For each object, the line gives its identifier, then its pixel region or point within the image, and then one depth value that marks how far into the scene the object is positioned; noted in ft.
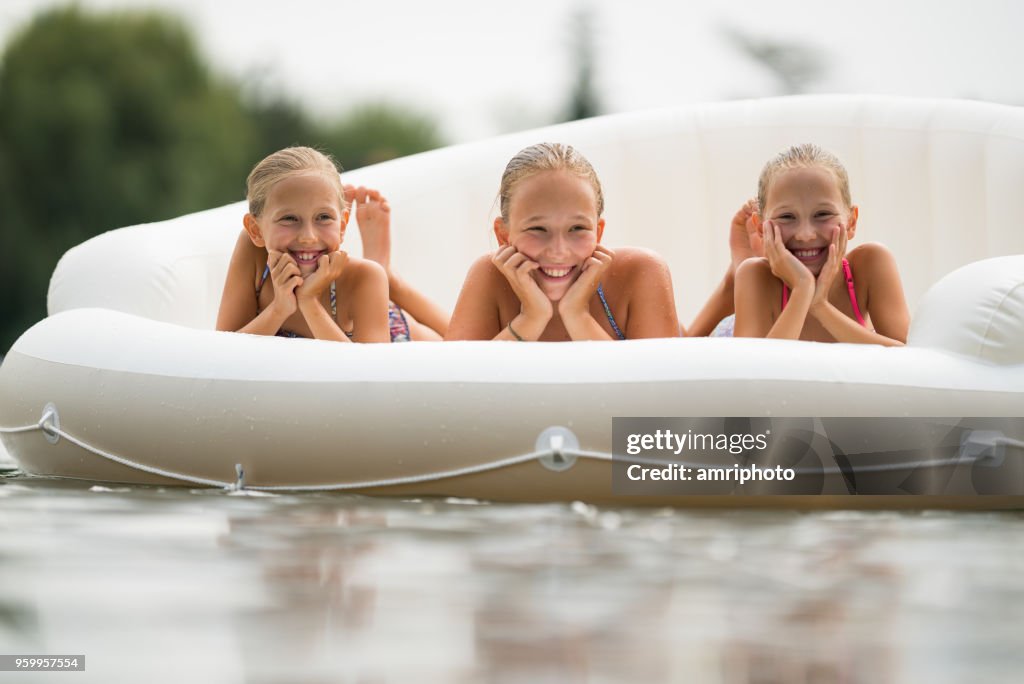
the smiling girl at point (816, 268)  18.49
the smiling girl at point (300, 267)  19.36
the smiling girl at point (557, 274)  18.13
